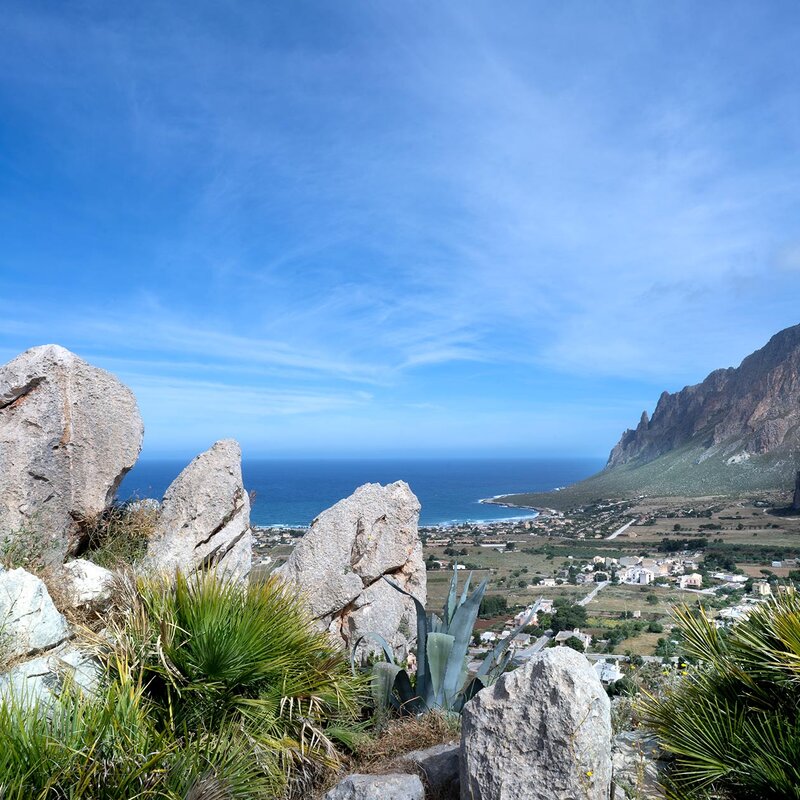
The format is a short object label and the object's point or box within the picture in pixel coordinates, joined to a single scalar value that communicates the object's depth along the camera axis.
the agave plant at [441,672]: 6.21
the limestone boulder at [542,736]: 4.19
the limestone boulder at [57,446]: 6.79
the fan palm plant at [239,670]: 5.06
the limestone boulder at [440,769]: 4.94
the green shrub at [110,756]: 3.78
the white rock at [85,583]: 6.32
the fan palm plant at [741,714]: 4.16
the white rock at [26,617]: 5.25
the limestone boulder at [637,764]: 4.36
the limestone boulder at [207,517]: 8.02
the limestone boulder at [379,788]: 4.47
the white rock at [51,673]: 4.91
